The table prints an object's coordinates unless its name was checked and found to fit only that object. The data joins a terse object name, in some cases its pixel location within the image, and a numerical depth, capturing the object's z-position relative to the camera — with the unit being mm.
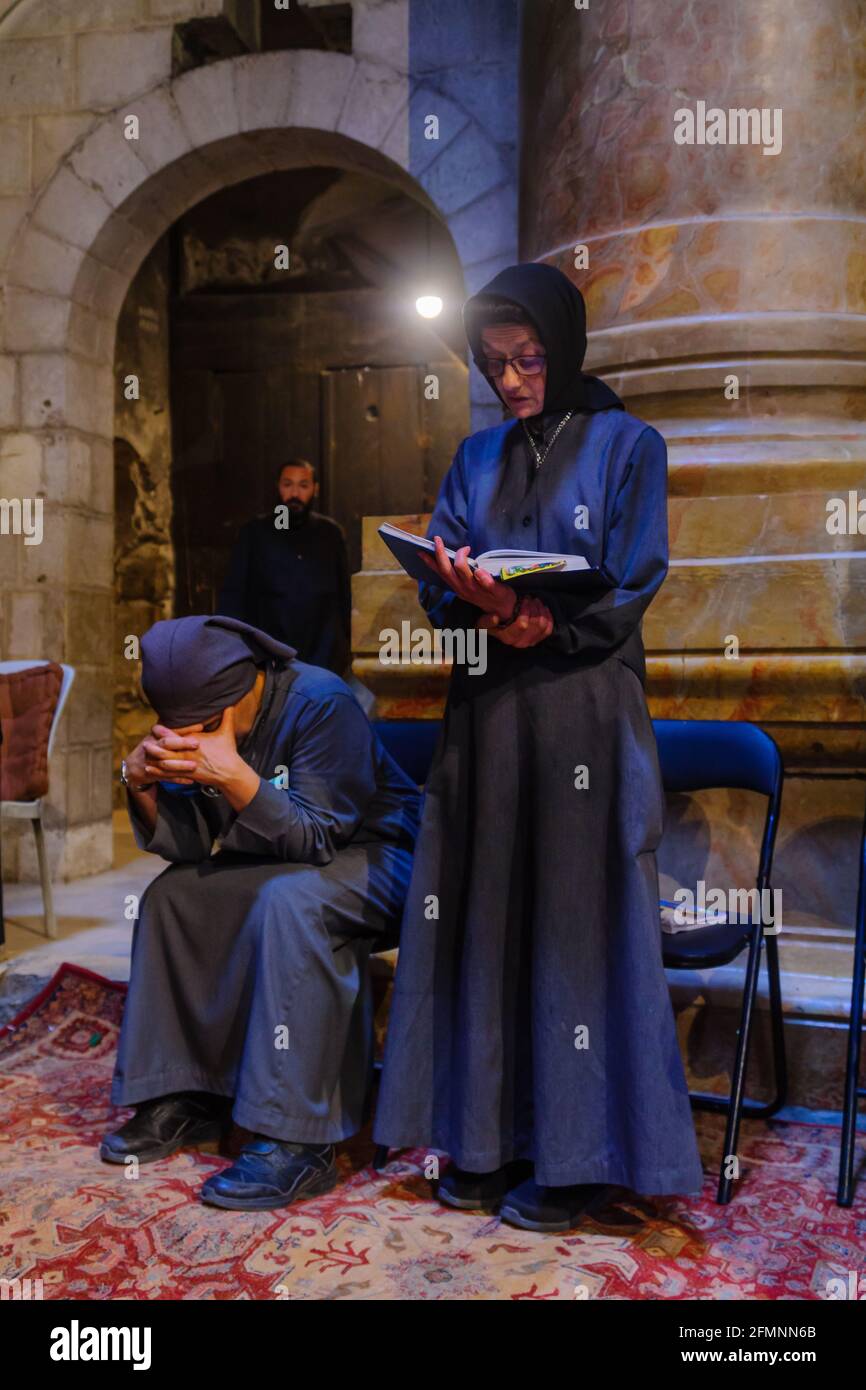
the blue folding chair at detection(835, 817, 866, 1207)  2365
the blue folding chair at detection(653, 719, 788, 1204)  2424
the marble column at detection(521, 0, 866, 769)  3152
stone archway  5301
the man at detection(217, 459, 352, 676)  5254
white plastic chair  4172
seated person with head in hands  2410
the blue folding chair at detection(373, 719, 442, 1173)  3031
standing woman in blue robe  2191
